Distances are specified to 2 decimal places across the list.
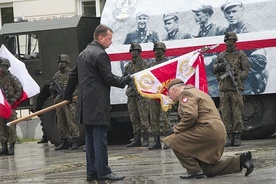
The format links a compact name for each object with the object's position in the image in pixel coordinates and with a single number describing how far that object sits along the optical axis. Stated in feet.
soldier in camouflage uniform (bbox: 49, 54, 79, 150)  52.29
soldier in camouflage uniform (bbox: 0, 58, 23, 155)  51.34
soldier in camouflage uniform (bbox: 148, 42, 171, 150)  48.73
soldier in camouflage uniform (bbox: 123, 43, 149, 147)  50.34
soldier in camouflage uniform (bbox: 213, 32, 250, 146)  46.85
